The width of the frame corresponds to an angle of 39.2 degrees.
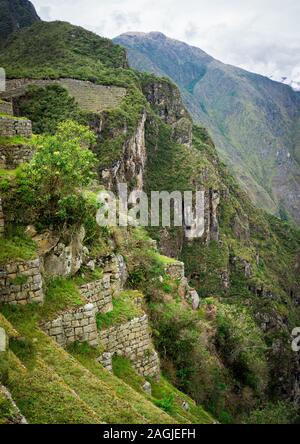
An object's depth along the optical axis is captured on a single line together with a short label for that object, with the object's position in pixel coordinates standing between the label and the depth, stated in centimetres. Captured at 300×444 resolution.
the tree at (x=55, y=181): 1054
